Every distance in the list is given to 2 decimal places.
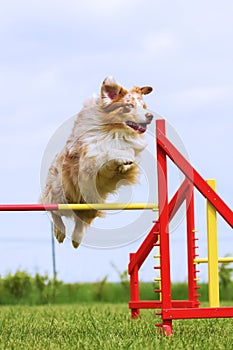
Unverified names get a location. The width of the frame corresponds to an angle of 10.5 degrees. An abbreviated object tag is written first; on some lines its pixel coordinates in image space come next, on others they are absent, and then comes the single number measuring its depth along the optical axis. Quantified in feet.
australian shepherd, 26.98
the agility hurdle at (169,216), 24.47
